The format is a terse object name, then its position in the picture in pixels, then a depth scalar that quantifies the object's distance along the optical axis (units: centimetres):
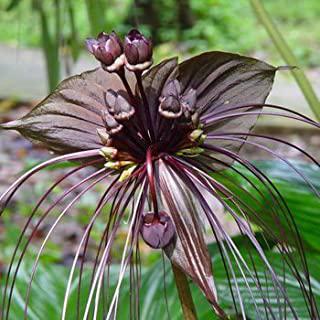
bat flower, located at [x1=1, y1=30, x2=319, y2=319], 60
